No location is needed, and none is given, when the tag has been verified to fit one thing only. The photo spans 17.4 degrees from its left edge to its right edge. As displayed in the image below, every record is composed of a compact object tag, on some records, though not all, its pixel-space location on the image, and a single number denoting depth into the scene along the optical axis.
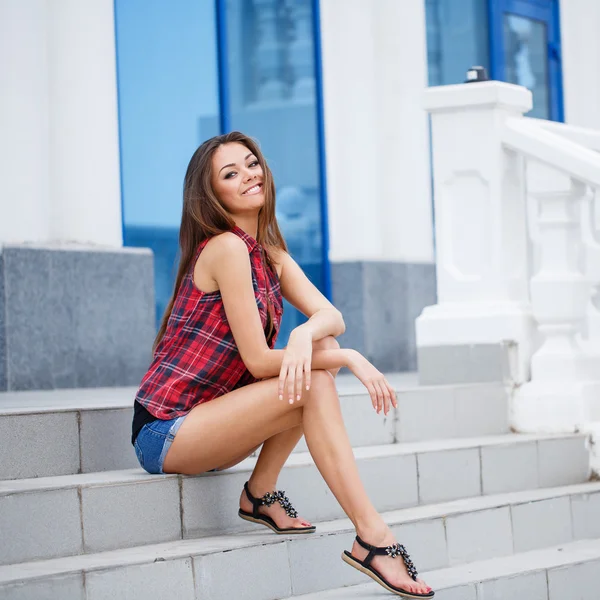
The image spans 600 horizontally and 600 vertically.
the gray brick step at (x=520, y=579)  6.11
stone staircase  5.56
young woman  5.68
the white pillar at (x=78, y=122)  9.64
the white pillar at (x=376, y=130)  12.51
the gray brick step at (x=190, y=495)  5.65
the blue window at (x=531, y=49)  15.19
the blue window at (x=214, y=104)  10.93
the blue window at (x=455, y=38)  14.27
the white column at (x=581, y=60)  15.85
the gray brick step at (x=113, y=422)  6.20
